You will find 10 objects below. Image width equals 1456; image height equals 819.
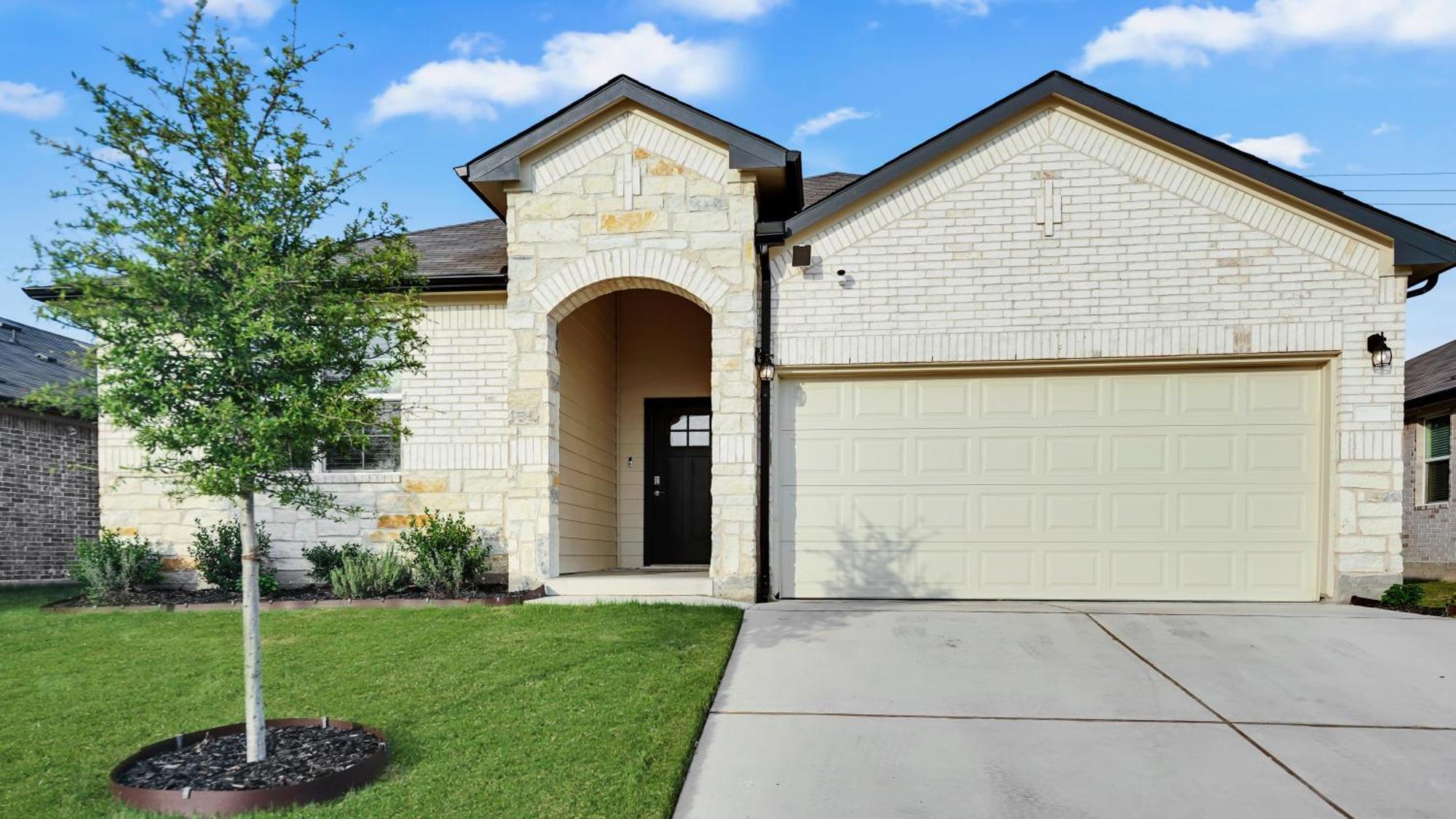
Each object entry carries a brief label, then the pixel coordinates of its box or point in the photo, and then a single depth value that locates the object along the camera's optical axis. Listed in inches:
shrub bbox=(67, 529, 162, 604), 367.6
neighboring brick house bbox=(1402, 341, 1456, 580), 569.6
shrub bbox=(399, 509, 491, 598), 354.9
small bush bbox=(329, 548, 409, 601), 355.9
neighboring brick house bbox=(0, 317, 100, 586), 496.1
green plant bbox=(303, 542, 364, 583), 379.6
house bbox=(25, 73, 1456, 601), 339.0
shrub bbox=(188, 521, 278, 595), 378.6
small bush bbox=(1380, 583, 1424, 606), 323.6
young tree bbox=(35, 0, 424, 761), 171.8
